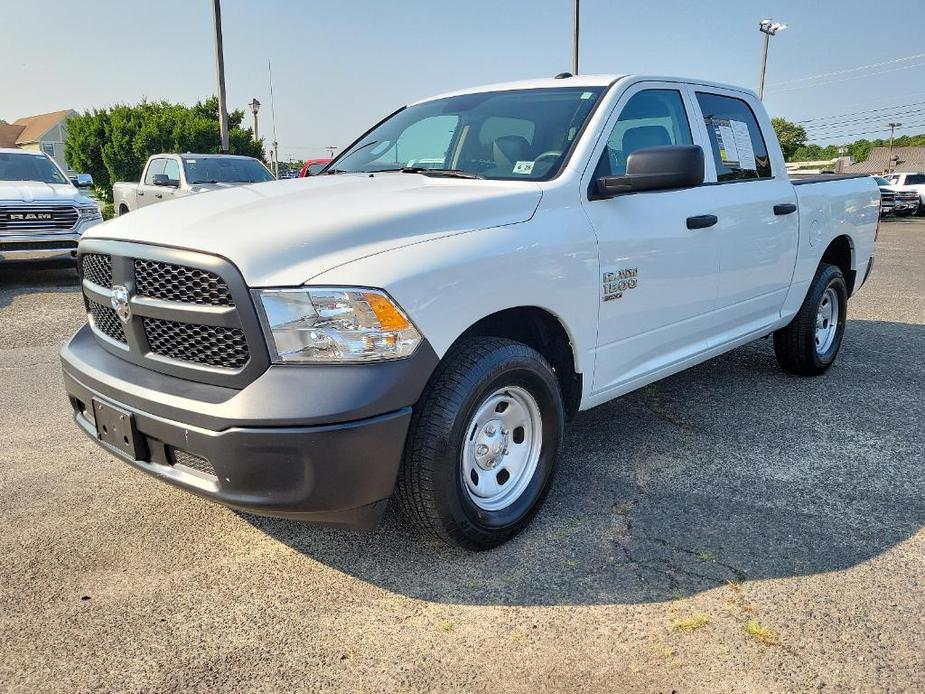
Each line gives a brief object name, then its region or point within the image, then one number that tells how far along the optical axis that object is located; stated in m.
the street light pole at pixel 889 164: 67.14
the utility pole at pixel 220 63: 17.52
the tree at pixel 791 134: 67.87
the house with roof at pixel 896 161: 65.44
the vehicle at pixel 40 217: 9.11
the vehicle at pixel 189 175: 11.62
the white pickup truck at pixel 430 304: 2.33
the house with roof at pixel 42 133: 79.56
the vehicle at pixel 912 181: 27.72
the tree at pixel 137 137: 34.31
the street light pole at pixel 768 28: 29.39
